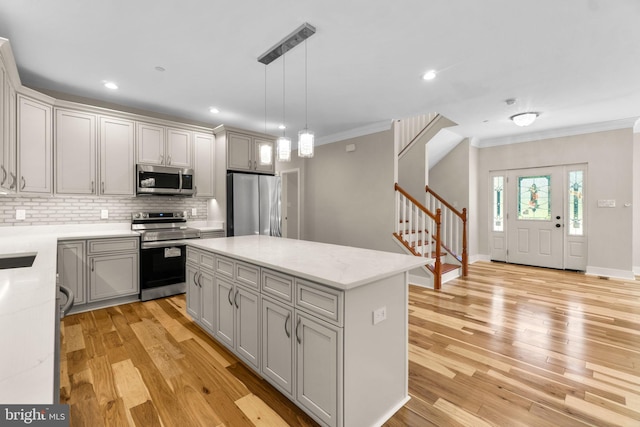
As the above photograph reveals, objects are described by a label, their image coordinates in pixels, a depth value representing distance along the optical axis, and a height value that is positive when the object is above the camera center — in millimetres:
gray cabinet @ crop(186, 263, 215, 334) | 2697 -826
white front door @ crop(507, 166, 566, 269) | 5715 -96
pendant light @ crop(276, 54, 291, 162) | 2643 +567
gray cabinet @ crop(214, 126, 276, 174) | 4621 +1045
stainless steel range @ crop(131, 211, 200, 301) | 3842 -568
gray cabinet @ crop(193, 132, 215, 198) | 4562 +766
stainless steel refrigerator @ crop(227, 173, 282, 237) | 4547 +112
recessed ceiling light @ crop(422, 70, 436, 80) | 3146 +1488
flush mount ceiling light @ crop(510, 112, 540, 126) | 4418 +1417
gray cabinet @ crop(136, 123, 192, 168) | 4059 +953
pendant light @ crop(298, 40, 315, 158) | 2516 +587
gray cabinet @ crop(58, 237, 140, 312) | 3361 -686
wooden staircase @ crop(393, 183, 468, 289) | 4578 -398
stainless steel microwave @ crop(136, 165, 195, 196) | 3986 +437
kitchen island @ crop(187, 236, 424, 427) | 1543 -695
